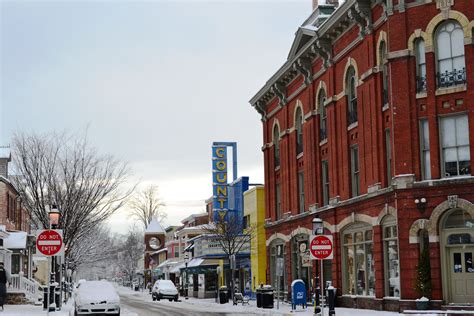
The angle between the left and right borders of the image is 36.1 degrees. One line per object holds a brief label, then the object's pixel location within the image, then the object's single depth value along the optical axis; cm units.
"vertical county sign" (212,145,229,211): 6034
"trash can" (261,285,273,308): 3978
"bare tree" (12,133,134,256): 3900
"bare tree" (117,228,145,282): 15862
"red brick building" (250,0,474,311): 2861
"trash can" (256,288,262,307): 4044
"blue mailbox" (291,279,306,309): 3688
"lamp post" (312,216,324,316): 2652
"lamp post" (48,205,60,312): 2618
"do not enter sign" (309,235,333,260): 2450
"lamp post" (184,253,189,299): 7074
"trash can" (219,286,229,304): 4981
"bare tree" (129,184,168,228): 12455
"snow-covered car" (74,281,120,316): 2922
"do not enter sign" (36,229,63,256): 1902
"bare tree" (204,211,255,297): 5447
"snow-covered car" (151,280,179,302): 5825
